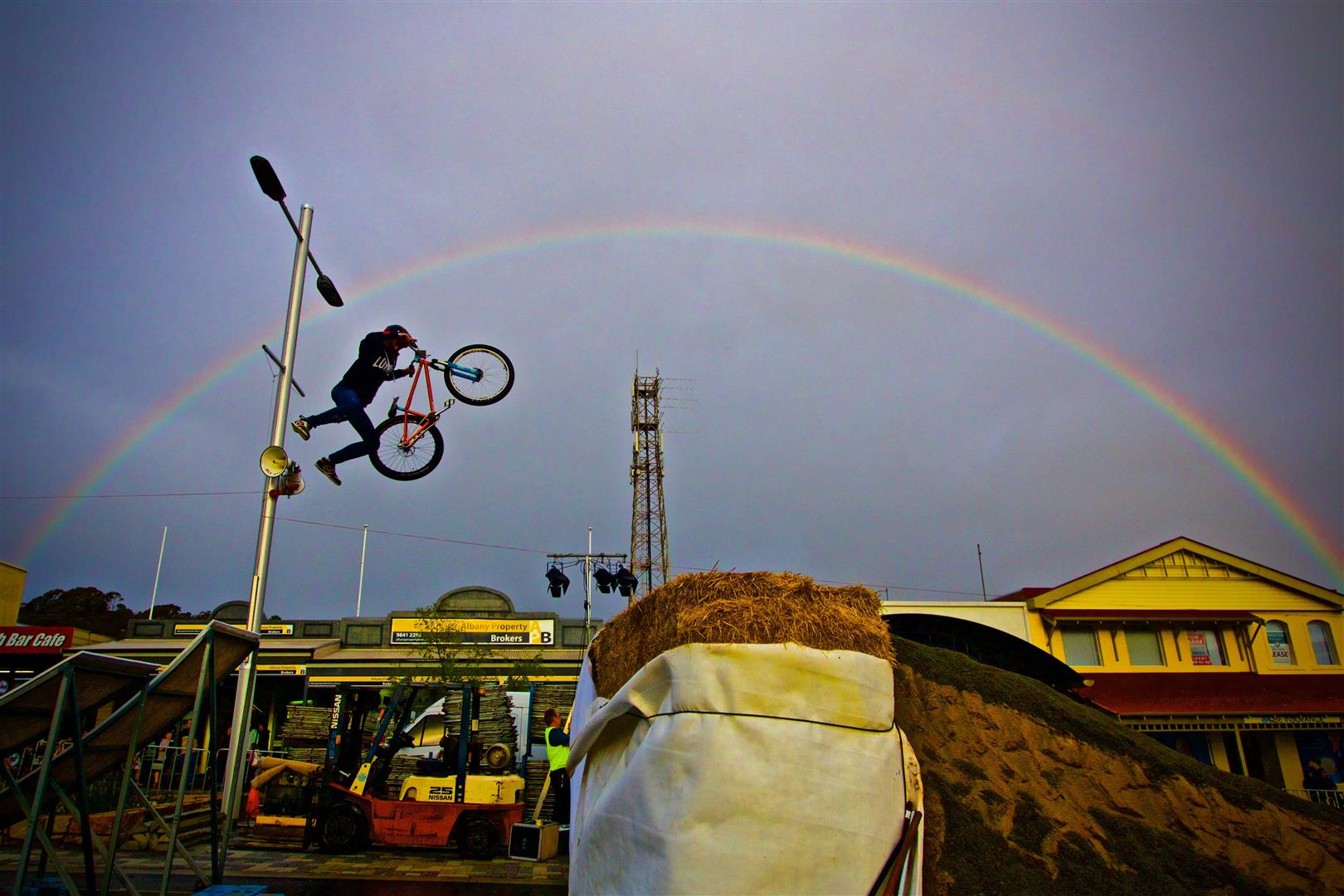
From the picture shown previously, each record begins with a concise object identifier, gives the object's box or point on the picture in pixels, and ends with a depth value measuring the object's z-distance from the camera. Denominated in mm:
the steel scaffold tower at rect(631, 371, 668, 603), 35938
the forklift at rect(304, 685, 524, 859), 12617
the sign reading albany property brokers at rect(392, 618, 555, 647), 36125
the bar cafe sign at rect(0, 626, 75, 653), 30553
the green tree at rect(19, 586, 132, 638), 58969
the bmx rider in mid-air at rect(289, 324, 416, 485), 9367
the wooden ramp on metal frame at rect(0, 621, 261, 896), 5297
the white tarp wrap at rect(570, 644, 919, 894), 4434
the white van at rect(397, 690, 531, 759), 16594
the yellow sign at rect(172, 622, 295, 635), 37469
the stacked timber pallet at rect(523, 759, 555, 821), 14773
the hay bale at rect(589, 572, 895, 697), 5207
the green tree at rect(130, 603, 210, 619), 66688
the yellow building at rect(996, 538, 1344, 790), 25078
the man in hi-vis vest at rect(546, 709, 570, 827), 12852
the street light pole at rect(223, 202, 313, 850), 9609
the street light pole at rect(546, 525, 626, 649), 30156
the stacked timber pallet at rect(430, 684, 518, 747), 15766
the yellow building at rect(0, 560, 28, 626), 37062
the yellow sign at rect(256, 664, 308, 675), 32344
